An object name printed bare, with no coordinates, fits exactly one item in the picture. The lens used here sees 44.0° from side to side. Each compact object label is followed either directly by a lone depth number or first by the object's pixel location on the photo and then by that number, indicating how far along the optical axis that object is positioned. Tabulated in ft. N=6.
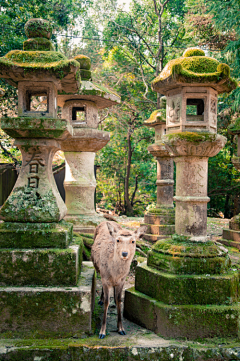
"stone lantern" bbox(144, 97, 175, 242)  24.30
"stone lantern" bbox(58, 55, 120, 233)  18.49
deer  9.84
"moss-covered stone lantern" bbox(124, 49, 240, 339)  10.02
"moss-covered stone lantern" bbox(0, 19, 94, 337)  9.98
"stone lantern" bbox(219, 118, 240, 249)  21.06
